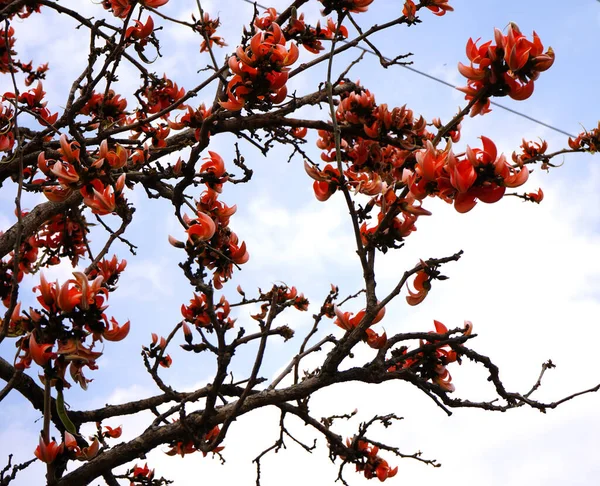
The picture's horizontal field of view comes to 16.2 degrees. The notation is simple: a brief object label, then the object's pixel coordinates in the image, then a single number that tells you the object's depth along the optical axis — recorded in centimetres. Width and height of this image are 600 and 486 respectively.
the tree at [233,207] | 295
